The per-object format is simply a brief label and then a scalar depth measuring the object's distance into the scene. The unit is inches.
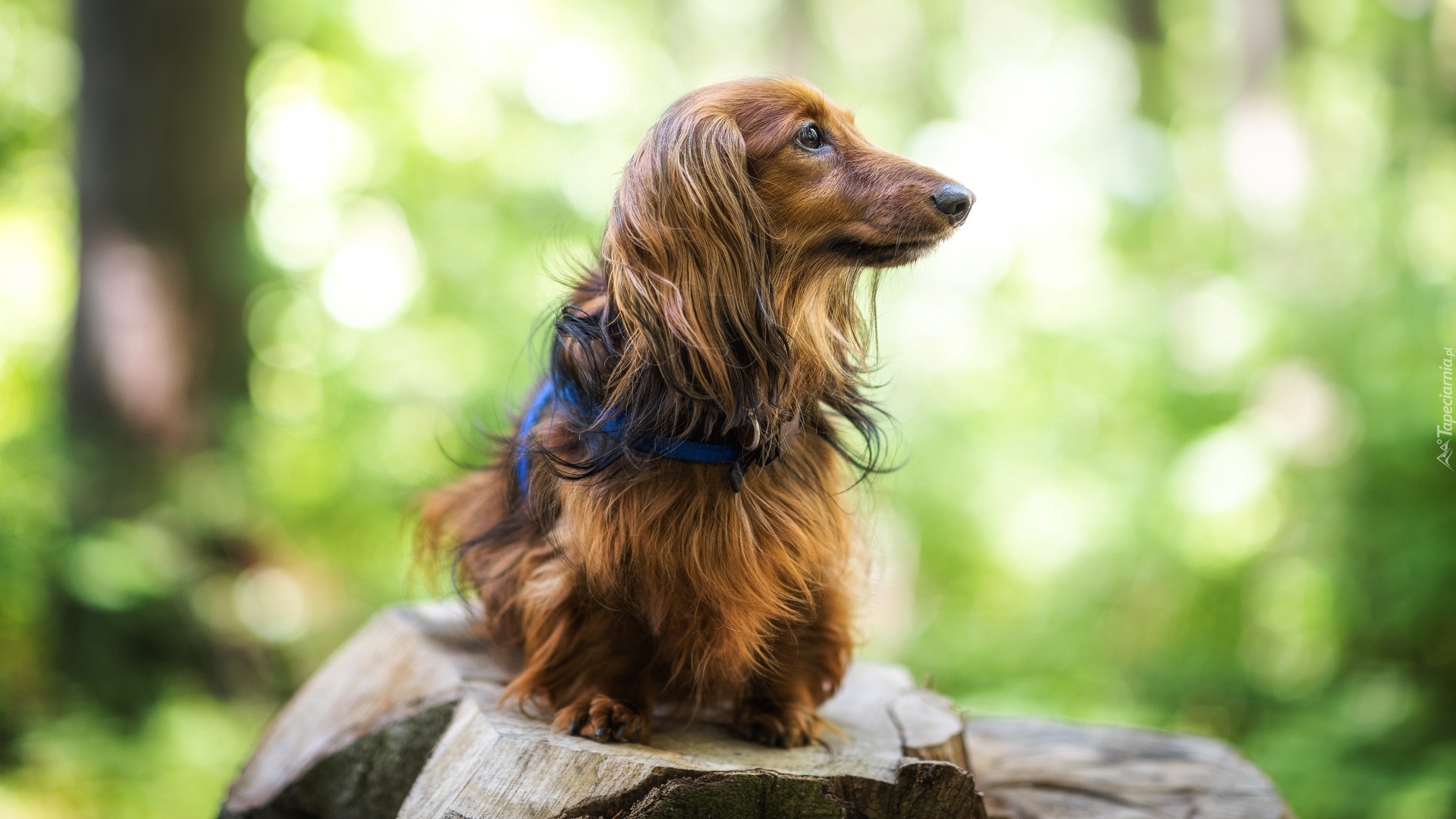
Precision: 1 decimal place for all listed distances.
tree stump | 83.1
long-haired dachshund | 88.1
